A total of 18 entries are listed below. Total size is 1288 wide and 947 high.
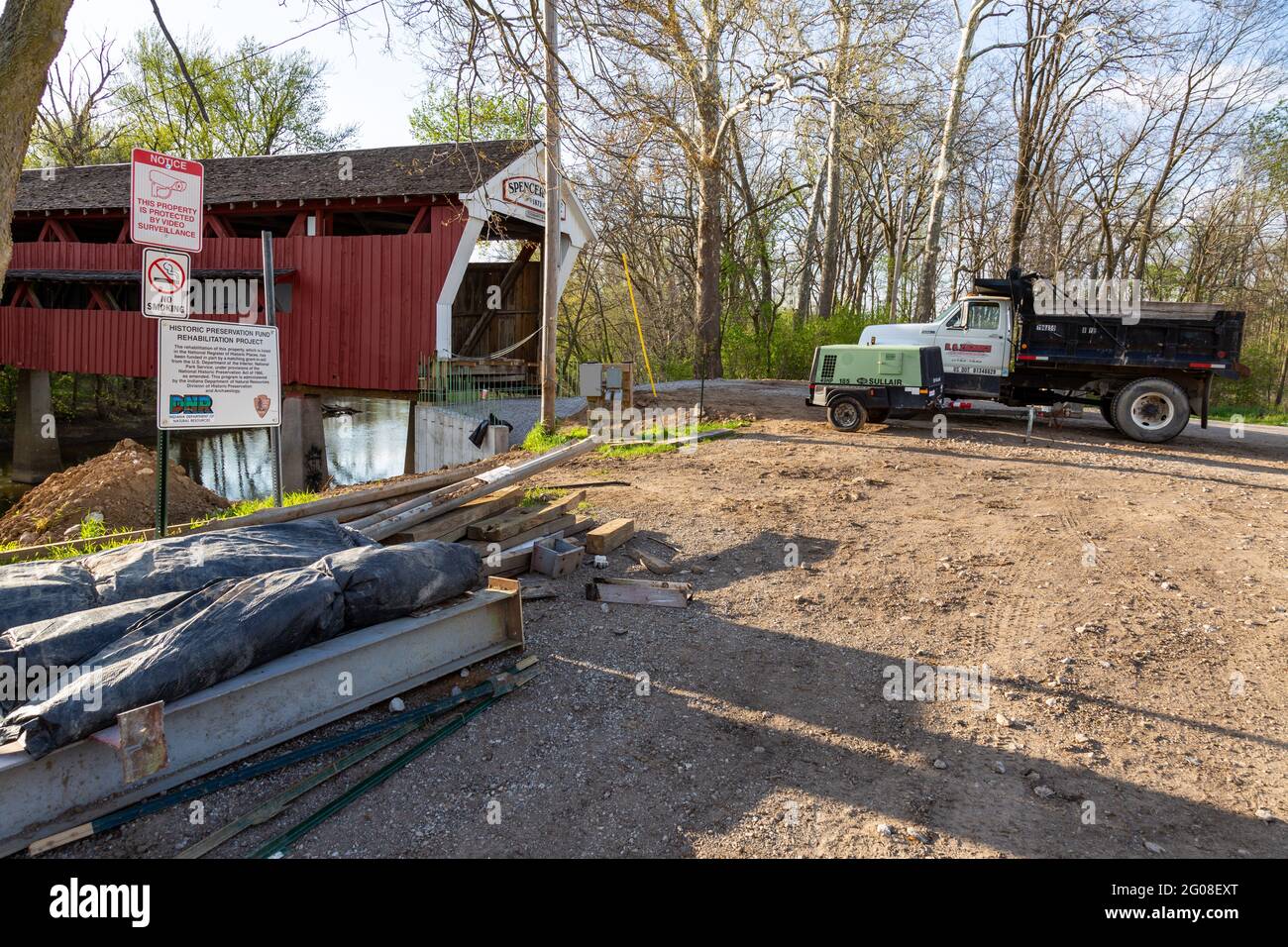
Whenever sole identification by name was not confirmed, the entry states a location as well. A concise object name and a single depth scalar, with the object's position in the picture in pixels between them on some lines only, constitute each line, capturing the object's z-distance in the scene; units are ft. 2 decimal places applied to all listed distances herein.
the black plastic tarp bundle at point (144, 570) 12.23
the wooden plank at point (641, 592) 19.58
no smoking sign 18.85
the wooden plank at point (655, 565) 21.68
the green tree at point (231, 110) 119.44
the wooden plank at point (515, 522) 21.53
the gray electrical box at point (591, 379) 50.88
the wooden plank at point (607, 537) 22.80
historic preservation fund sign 19.60
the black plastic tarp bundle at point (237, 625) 9.75
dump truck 42.75
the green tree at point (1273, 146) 94.17
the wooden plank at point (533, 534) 21.39
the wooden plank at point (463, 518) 20.80
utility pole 42.07
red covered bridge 57.62
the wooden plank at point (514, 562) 20.59
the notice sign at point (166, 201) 18.19
